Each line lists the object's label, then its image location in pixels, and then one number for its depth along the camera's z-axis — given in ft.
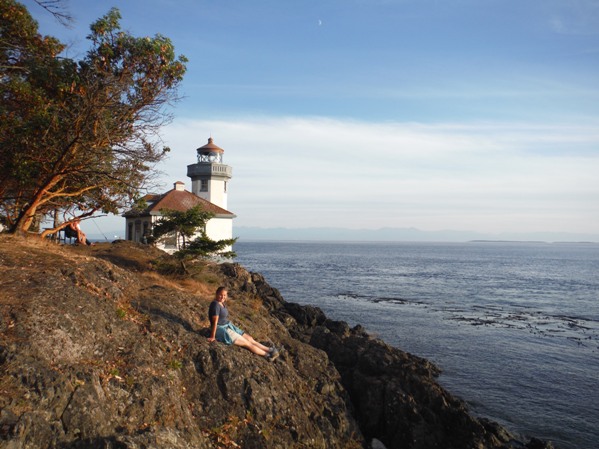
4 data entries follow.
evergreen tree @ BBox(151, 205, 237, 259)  62.75
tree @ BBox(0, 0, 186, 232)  47.26
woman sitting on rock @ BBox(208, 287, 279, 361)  36.96
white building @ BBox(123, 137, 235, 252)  112.78
